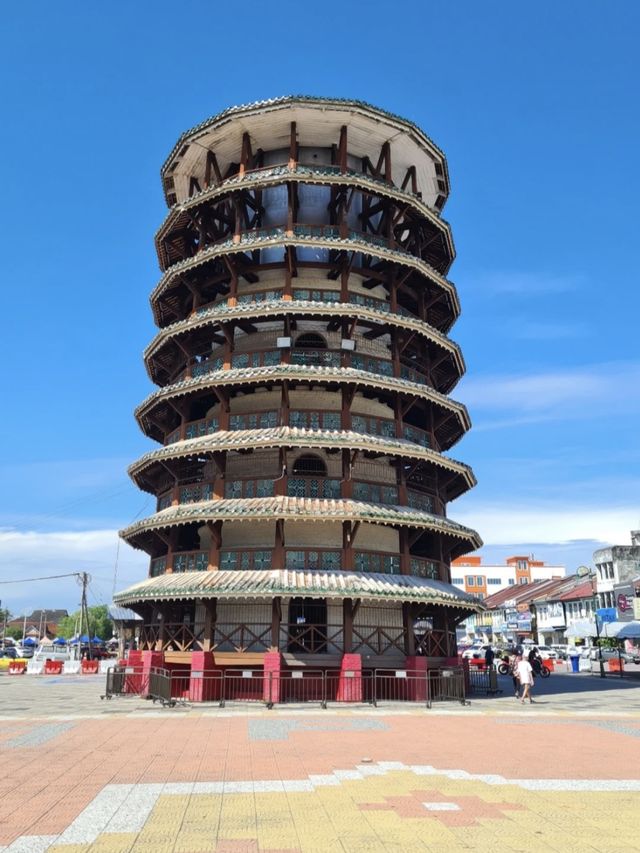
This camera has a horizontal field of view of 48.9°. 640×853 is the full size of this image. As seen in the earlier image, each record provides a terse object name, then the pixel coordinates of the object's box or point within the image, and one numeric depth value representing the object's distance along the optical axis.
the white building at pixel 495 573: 121.44
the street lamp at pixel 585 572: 67.69
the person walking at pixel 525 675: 25.69
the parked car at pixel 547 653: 65.06
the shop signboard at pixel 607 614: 68.81
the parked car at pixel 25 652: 86.26
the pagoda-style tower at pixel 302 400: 25.52
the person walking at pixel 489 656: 37.01
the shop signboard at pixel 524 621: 90.19
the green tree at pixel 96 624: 156.64
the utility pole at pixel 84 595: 75.81
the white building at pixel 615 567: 72.31
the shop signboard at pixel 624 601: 61.29
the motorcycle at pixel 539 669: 41.94
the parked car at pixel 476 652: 67.47
